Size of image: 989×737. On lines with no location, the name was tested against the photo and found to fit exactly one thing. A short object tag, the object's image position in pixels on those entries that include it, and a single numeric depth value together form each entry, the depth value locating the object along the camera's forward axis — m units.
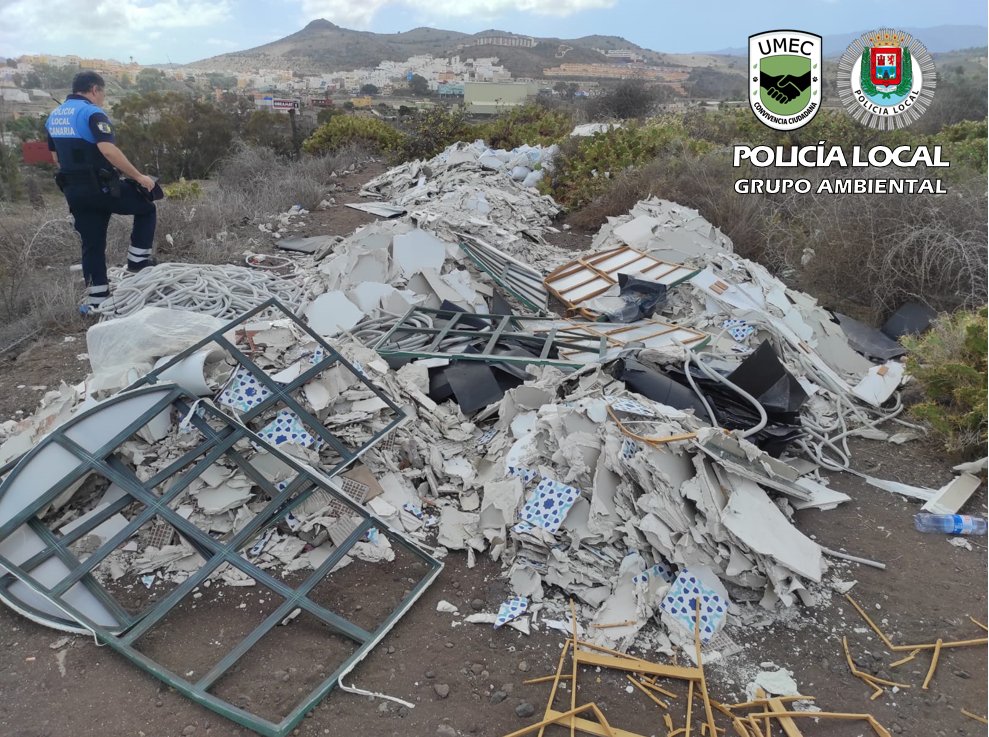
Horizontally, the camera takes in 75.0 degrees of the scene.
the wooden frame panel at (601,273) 6.50
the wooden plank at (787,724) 2.44
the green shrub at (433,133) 14.25
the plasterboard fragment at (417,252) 6.28
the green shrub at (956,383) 4.10
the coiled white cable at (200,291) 5.77
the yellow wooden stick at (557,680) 2.50
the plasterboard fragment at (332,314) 5.40
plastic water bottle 3.59
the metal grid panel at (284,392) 3.56
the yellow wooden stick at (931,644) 2.86
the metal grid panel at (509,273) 6.45
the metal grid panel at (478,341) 4.59
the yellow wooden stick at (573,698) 2.44
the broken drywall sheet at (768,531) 3.03
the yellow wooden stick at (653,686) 2.59
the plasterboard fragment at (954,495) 3.74
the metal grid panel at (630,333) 4.92
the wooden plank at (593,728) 2.43
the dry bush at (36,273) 5.66
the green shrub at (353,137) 15.03
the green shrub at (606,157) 10.06
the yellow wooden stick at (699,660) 2.45
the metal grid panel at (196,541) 2.56
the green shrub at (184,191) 10.37
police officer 5.38
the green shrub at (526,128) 14.42
